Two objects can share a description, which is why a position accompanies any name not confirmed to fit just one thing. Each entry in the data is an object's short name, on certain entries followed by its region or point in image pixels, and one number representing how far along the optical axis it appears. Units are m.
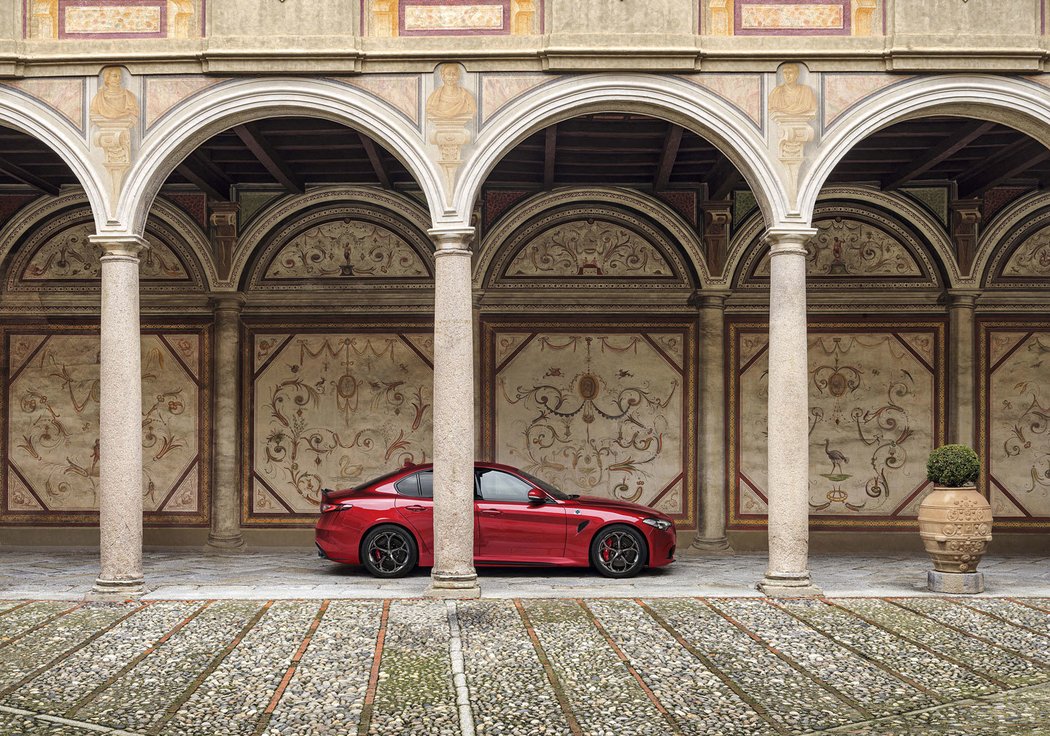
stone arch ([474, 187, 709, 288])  14.21
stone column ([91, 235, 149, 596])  10.19
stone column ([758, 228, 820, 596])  10.24
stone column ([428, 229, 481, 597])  10.09
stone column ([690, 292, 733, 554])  14.14
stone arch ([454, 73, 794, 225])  10.28
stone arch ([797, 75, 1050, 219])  10.27
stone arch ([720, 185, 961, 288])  14.12
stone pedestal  10.26
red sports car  11.38
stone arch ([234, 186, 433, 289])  14.22
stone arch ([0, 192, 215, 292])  14.20
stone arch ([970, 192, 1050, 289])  14.09
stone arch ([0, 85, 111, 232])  10.30
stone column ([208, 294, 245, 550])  14.17
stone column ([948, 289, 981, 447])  14.15
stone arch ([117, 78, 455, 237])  10.30
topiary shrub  10.38
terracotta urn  10.24
